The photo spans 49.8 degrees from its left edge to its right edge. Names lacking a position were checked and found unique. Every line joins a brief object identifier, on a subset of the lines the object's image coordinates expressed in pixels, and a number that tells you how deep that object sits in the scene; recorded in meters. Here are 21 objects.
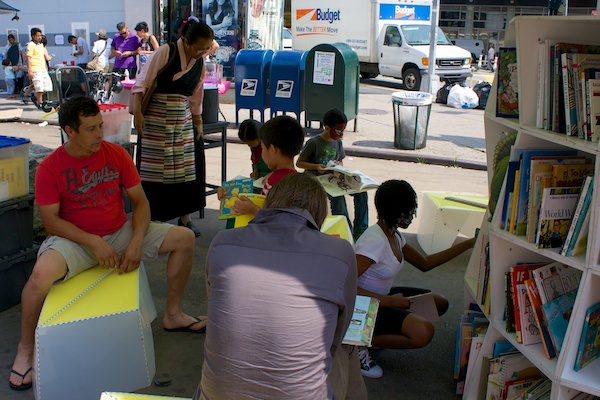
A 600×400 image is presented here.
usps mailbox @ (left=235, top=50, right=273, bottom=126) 10.62
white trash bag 14.93
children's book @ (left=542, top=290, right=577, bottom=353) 2.75
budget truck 18.30
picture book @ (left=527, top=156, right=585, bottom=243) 2.76
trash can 9.41
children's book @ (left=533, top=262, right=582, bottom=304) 2.83
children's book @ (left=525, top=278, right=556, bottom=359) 2.77
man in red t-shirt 3.49
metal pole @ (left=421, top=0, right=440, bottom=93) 14.61
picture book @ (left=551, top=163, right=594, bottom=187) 2.75
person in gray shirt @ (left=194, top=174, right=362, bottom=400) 2.15
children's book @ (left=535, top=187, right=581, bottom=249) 2.70
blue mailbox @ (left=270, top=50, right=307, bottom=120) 10.38
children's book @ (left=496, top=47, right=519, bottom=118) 3.16
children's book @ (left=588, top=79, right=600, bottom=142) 2.53
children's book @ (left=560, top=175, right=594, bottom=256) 2.55
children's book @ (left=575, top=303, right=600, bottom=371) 2.59
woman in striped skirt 4.97
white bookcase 2.54
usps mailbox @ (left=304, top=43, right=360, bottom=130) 9.90
